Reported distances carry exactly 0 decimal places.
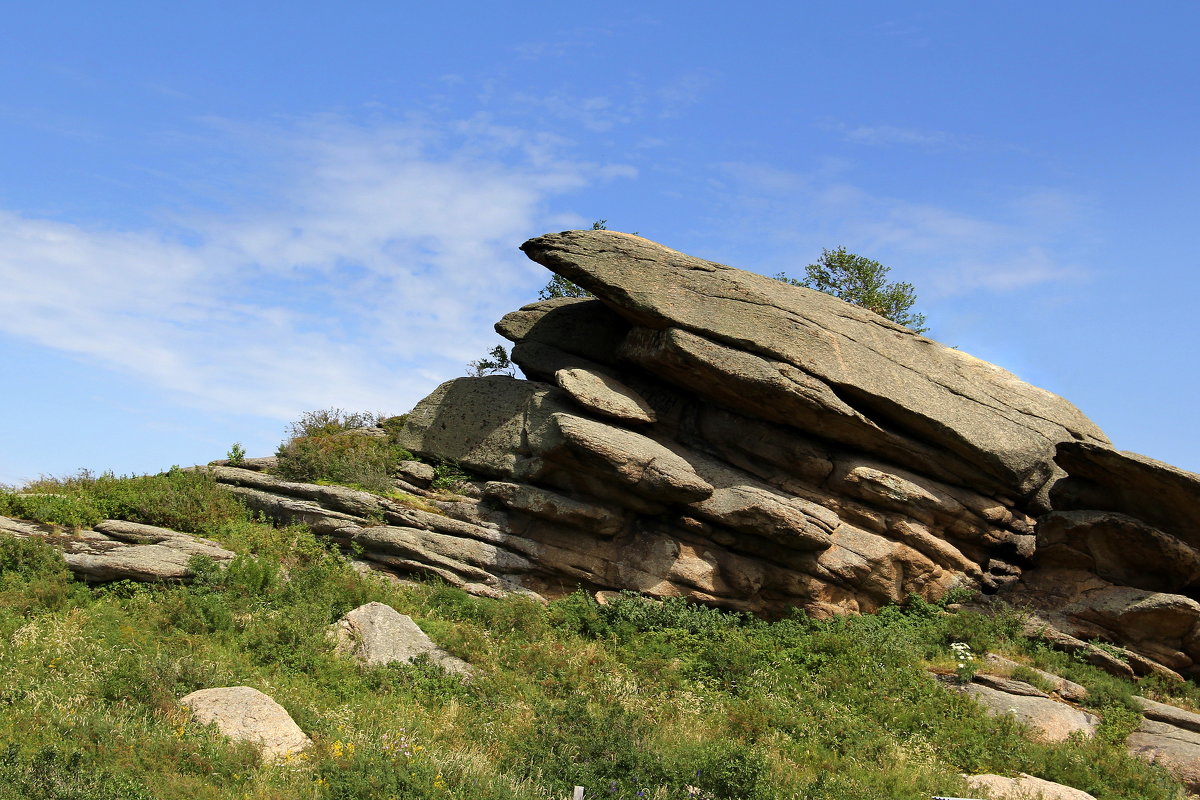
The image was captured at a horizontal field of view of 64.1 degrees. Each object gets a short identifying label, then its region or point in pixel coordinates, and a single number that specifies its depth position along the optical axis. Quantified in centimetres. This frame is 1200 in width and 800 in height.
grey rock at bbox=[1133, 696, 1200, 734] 1641
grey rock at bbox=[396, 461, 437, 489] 2132
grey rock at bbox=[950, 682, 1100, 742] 1560
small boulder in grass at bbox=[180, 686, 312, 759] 1118
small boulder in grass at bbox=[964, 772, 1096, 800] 1281
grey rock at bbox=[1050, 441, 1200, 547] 1981
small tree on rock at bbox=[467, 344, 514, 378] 2841
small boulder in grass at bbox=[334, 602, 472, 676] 1476
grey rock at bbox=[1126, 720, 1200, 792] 1480
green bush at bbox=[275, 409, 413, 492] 2070
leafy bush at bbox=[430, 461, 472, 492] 2112
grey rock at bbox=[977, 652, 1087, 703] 1711
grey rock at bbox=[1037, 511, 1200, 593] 2020
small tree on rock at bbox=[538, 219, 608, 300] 3478
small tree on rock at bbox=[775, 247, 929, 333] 3578
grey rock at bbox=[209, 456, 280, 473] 2181
